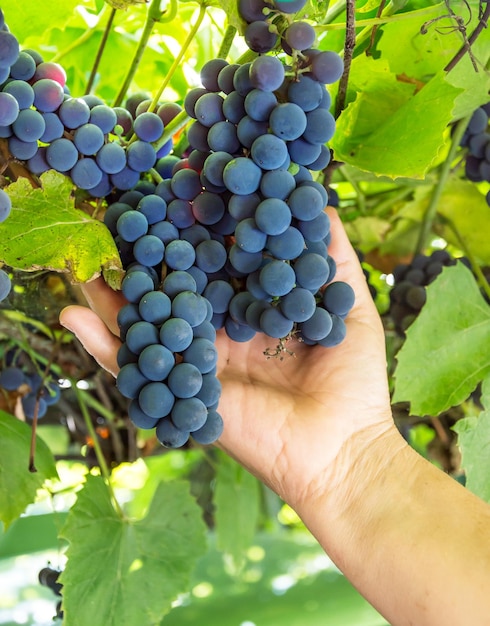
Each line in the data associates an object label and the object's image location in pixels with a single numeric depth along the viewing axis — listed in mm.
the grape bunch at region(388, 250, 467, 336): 876
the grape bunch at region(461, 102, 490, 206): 838
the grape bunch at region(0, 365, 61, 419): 930
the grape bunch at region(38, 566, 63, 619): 882
